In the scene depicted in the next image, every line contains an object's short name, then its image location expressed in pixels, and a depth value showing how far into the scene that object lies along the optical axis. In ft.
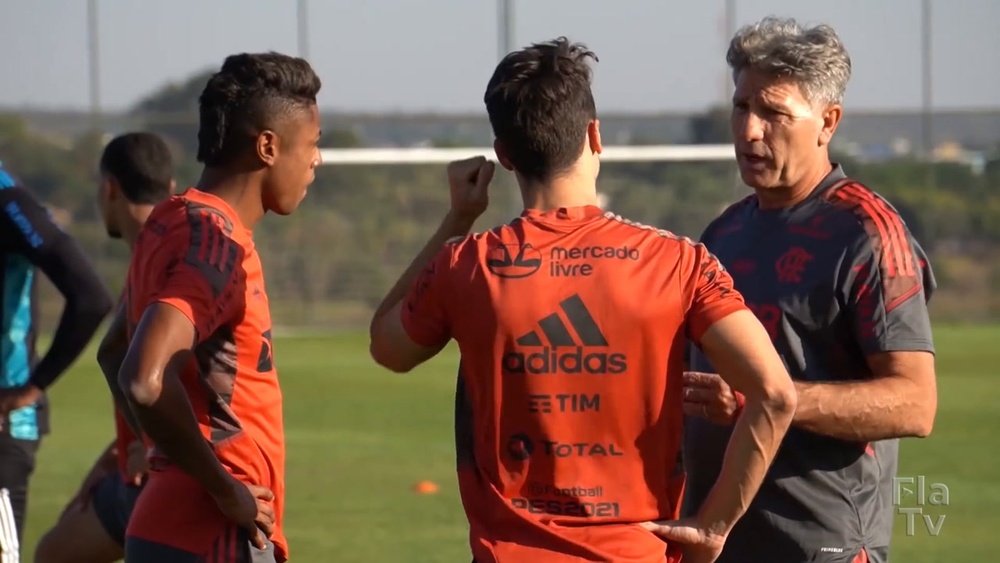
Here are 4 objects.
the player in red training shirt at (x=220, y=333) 23.62
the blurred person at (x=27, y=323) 36.99
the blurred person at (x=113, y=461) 38.58
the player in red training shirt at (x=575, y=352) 20.57
